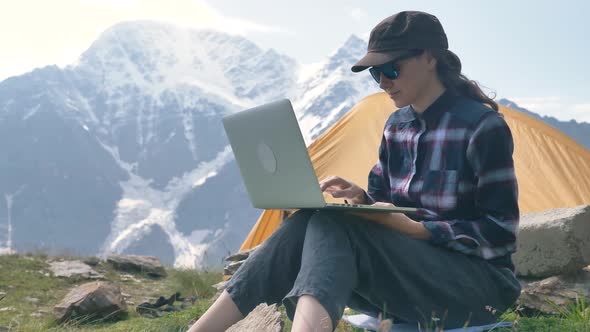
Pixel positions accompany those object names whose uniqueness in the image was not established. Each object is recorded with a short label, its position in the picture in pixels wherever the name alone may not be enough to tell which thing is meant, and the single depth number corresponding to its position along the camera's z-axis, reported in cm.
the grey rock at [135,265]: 854
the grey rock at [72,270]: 762
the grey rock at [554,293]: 379
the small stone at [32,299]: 636
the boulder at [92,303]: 527
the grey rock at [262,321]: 291
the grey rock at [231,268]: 611
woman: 236
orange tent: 600
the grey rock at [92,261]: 862
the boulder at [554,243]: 397
